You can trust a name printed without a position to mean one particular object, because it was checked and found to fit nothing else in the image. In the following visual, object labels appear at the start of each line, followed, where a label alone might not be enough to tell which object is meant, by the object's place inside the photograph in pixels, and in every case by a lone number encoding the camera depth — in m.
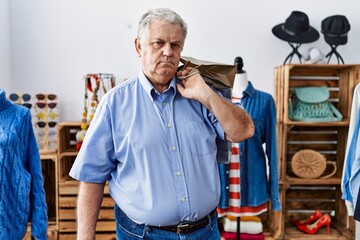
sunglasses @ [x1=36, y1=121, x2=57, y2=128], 2.96
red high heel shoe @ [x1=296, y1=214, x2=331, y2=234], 3.03
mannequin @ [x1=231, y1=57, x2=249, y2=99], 2.44
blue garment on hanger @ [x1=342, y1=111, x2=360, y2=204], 2.13
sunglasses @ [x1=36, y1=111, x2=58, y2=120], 2.97
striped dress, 2.43
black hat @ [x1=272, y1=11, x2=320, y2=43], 2.98
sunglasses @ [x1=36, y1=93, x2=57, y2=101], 2.98
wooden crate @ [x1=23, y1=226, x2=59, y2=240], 2.87
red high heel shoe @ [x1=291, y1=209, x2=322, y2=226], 3.12
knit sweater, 1.71
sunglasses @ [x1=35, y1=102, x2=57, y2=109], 2.97
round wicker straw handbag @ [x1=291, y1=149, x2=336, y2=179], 2.96
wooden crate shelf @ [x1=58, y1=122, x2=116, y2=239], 2.85
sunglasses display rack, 2.98
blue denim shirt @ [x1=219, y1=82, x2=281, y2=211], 2.42
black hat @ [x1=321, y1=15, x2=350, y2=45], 3.00
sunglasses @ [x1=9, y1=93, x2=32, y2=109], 2.83
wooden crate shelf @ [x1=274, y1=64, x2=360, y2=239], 2.93
